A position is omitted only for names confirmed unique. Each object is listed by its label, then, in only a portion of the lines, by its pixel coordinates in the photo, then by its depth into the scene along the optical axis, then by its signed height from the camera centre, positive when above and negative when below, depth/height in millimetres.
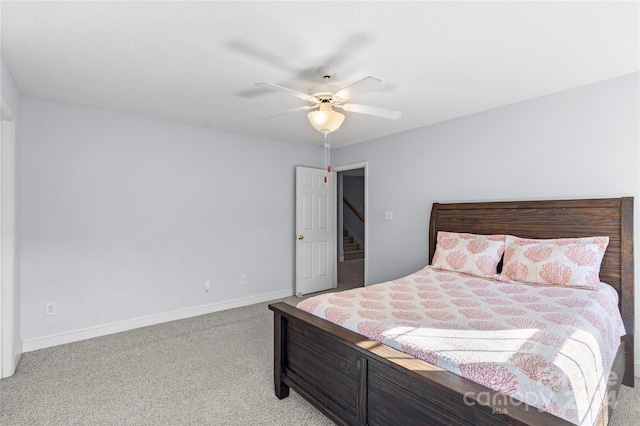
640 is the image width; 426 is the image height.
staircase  8258 -937
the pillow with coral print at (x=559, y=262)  2510 -392
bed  1304 -736
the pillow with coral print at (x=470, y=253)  3039 -394
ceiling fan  2416 +795
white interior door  4984 -300
